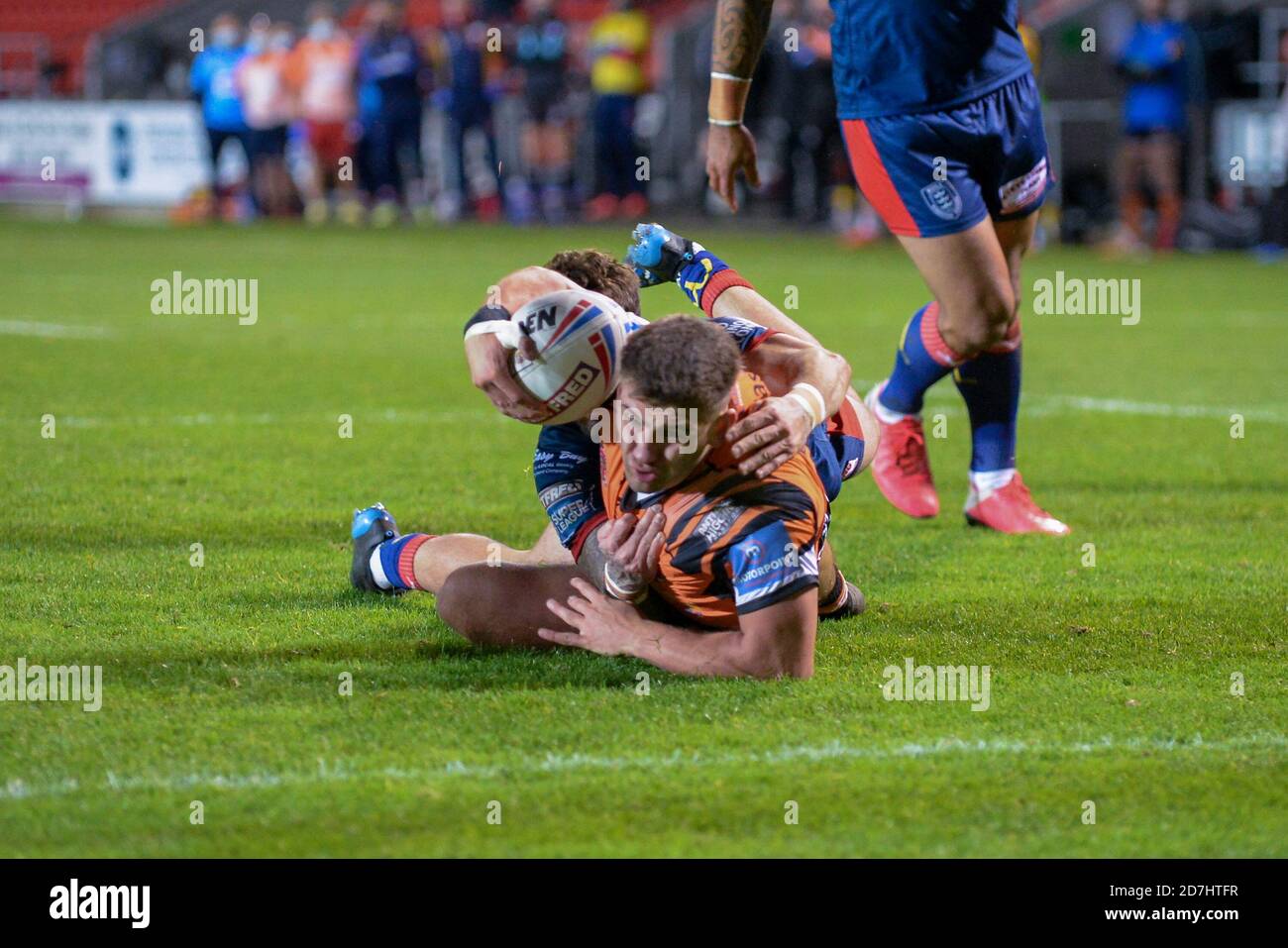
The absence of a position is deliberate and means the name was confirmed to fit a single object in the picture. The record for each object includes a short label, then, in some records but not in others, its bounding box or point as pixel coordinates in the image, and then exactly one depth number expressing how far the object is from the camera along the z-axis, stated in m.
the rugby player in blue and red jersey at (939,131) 5.46
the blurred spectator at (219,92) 24.08
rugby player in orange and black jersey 3.86
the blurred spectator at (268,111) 24.19
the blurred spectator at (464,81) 23.75
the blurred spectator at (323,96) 25.33
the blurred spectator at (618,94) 23.02
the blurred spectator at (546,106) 23.42
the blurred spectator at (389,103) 24.48
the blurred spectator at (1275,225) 18.19
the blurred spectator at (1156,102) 18.27
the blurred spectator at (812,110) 20.58
